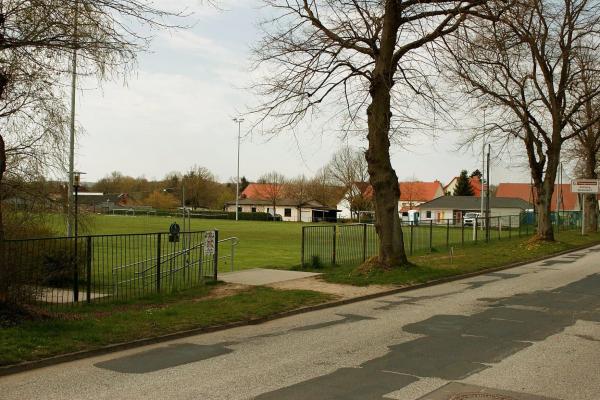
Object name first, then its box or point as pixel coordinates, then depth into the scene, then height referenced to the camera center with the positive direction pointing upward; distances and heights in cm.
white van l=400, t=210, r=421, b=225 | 9242 -94
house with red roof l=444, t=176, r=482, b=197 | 11788 +518
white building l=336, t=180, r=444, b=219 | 9262 +233
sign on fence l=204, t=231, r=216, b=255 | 1419 -85
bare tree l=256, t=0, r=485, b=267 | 1587 +373
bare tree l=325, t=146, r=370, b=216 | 9206 +461
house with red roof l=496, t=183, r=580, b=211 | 9925 +311
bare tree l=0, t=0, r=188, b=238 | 809 +240
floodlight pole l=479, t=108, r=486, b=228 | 3328 +282
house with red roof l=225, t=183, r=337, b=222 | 11306 +45
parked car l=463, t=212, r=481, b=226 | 6196 -105
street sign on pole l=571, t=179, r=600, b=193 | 3925 +163
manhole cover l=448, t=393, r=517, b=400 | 572 -182
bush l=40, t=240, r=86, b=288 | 1334 -135
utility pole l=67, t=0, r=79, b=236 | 1317 +78
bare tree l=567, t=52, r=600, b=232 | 3025 +508
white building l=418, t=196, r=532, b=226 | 8044 +43
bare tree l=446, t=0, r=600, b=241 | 2759 +557
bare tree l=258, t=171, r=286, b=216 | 12081 +385
